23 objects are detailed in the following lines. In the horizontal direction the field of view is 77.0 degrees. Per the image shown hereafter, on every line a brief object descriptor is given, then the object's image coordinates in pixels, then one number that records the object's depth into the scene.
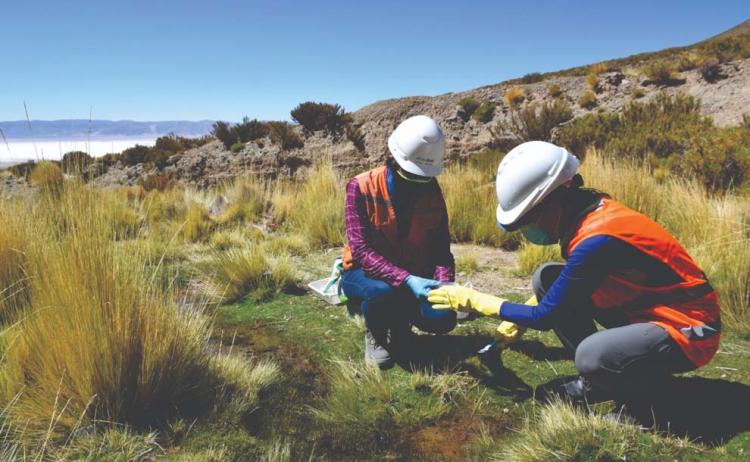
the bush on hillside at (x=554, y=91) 15.57
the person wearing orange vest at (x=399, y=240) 2.65
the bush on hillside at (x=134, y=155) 16.84
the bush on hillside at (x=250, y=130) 15.16
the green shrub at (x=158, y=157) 14.90
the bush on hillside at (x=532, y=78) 24.28
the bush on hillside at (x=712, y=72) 13.05
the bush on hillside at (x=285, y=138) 12.82
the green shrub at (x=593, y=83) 14.66
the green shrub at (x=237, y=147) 13.72
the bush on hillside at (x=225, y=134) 14.98
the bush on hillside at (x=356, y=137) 12.07
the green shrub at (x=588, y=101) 13.61
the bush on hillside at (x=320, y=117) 14.09
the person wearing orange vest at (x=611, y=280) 1.83
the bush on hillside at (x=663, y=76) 14.12
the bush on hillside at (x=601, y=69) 18.79
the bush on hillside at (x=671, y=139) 5.88
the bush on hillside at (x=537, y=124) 10.81
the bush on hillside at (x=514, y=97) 15.35
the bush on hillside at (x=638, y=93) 13.50
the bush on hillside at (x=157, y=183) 11.81
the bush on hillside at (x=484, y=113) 14.06
